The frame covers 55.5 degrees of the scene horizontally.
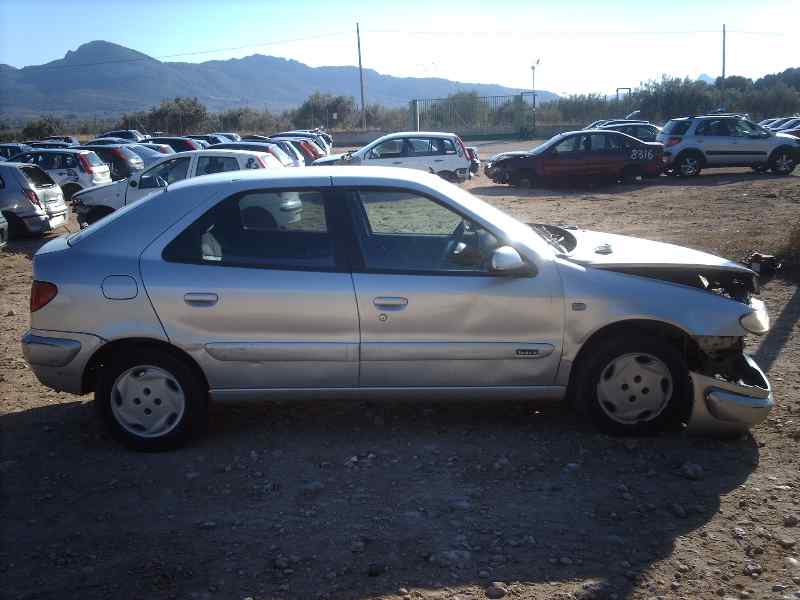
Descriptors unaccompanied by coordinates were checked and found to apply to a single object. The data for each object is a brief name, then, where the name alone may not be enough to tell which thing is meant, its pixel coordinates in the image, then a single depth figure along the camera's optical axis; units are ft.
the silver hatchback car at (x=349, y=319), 15.02
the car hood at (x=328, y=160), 65.05
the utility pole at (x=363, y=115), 190.24
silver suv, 73.61
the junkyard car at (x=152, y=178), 43.70
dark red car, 68.69
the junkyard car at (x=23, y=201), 44.42
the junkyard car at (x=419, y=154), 65.92
